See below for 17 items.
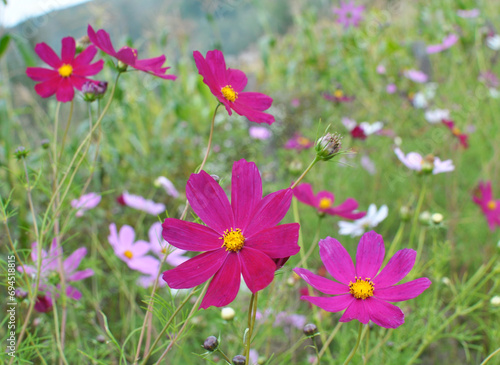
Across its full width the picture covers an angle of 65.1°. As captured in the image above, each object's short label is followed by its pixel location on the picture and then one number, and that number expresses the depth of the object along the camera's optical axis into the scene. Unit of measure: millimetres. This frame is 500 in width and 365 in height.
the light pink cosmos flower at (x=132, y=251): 655
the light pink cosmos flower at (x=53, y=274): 584
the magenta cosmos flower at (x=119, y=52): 456
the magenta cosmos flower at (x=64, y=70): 534
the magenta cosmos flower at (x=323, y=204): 598
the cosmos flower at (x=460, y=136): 1221
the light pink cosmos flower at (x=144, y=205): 909
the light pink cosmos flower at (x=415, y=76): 1992
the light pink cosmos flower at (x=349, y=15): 1971
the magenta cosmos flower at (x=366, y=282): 359
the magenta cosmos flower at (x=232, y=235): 340
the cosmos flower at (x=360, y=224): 833
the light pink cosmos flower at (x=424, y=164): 730
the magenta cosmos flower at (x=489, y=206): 1008
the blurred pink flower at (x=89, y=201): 646
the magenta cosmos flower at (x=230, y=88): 417
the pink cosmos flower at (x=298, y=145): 1373
